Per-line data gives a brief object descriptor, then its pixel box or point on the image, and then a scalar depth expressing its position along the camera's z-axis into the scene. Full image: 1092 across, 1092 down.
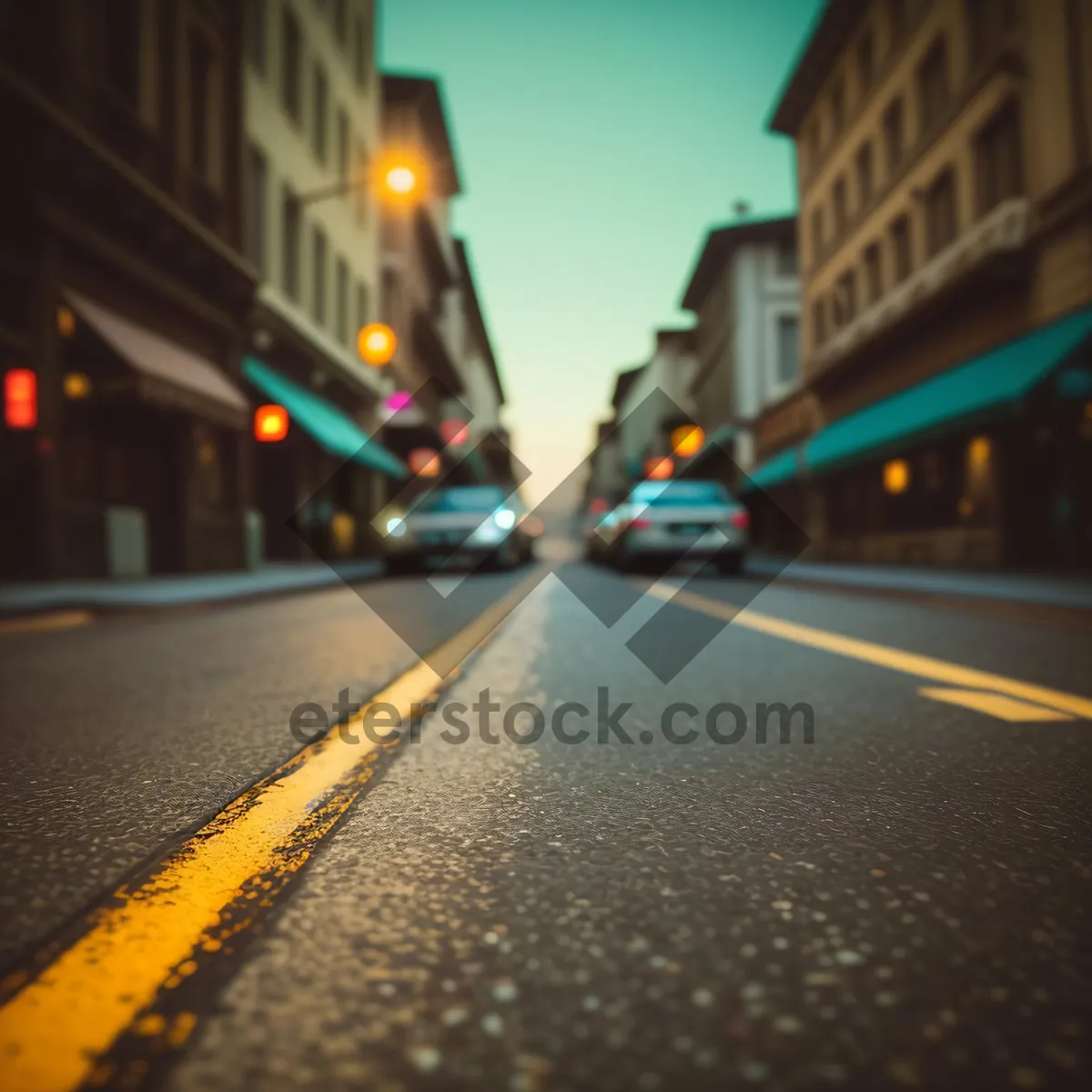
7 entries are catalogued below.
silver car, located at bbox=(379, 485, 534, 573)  19.08
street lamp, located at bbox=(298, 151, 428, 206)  16.33
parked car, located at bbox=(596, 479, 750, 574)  18.11
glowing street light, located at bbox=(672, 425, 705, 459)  47.47
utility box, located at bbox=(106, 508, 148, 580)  14.20
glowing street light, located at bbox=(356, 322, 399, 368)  25.27
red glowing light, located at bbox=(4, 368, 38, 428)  11.88
